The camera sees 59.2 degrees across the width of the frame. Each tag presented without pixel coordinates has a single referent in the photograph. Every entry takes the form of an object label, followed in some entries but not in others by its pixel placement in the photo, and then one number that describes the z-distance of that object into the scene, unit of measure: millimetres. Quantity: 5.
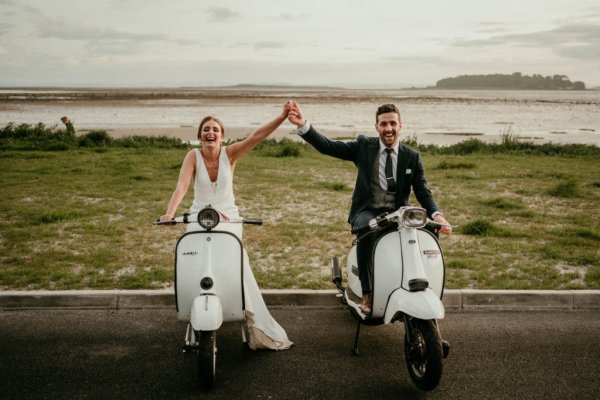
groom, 4531
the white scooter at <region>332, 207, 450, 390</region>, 3656
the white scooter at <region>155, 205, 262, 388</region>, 4031
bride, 4434
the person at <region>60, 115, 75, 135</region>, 20508
